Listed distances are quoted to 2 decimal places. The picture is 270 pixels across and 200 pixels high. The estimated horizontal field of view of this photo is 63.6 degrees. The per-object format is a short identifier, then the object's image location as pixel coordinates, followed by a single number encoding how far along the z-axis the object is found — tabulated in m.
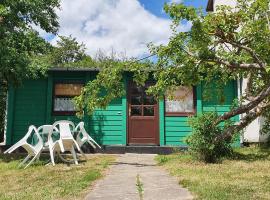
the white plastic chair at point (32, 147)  4.93
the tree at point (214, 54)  4.13
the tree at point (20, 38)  5.75
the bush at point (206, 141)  5.15
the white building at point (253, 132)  7.17
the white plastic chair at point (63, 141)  5.05
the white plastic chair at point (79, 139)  5.68
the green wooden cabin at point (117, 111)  7.41
